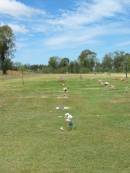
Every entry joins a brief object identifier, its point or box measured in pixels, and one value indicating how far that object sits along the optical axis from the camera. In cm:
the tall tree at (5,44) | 4107
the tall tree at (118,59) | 5936
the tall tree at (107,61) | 6200
